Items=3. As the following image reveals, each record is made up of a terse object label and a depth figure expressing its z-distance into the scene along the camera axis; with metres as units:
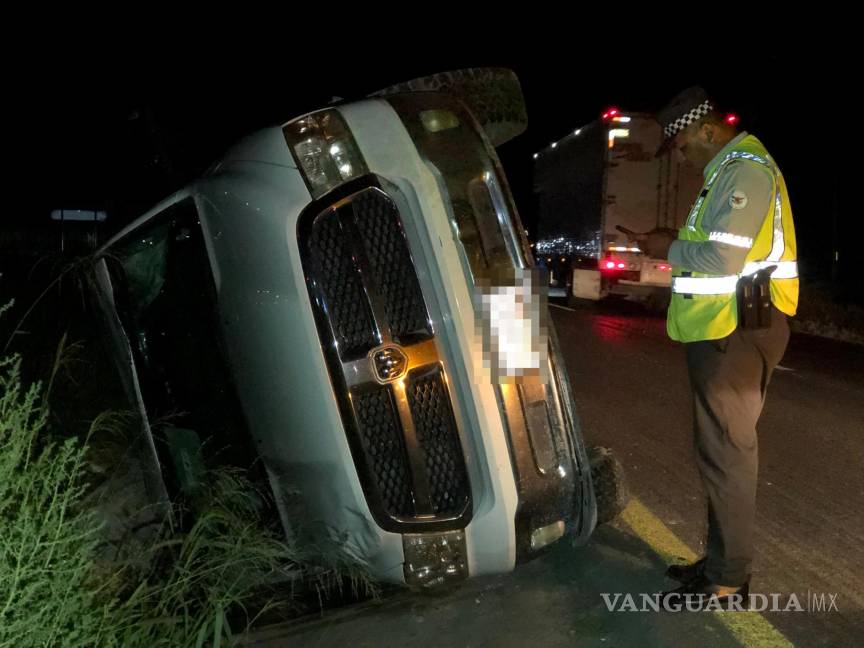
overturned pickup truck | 2.63
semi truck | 15.58
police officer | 3.04
